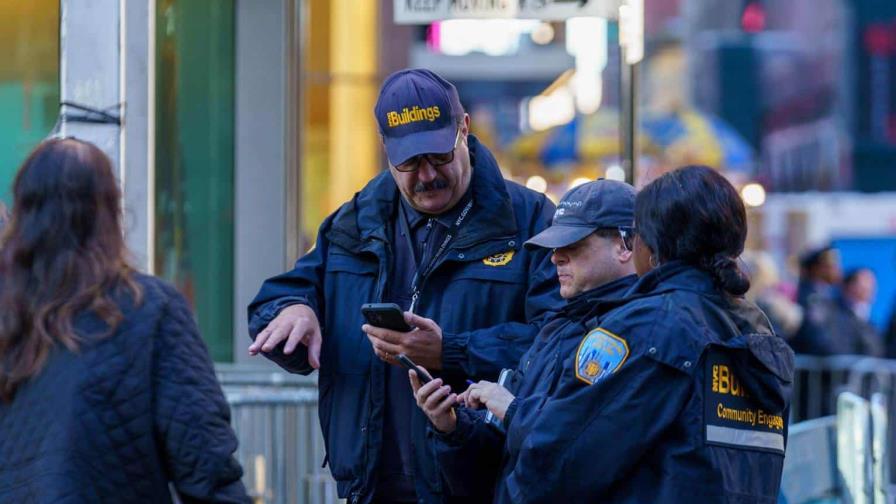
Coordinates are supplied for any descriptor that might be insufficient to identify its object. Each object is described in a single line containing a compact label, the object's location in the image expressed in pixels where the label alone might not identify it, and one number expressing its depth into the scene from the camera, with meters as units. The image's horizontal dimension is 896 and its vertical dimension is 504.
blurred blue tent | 28.82
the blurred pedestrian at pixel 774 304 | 22.68
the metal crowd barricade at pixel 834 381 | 20.55
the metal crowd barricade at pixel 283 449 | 12.34
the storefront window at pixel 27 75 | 11.10
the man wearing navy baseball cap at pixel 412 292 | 6.86
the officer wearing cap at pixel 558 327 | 6.05
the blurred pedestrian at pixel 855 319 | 21.70
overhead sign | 9.62
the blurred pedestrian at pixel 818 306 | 21.33
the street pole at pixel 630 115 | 9.83
